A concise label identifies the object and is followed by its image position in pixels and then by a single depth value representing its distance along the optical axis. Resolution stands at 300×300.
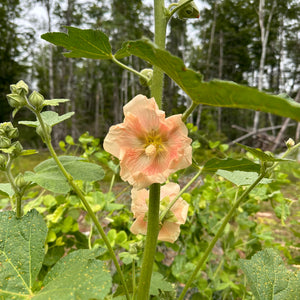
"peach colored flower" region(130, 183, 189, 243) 0.48
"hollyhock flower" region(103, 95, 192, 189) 0.36
